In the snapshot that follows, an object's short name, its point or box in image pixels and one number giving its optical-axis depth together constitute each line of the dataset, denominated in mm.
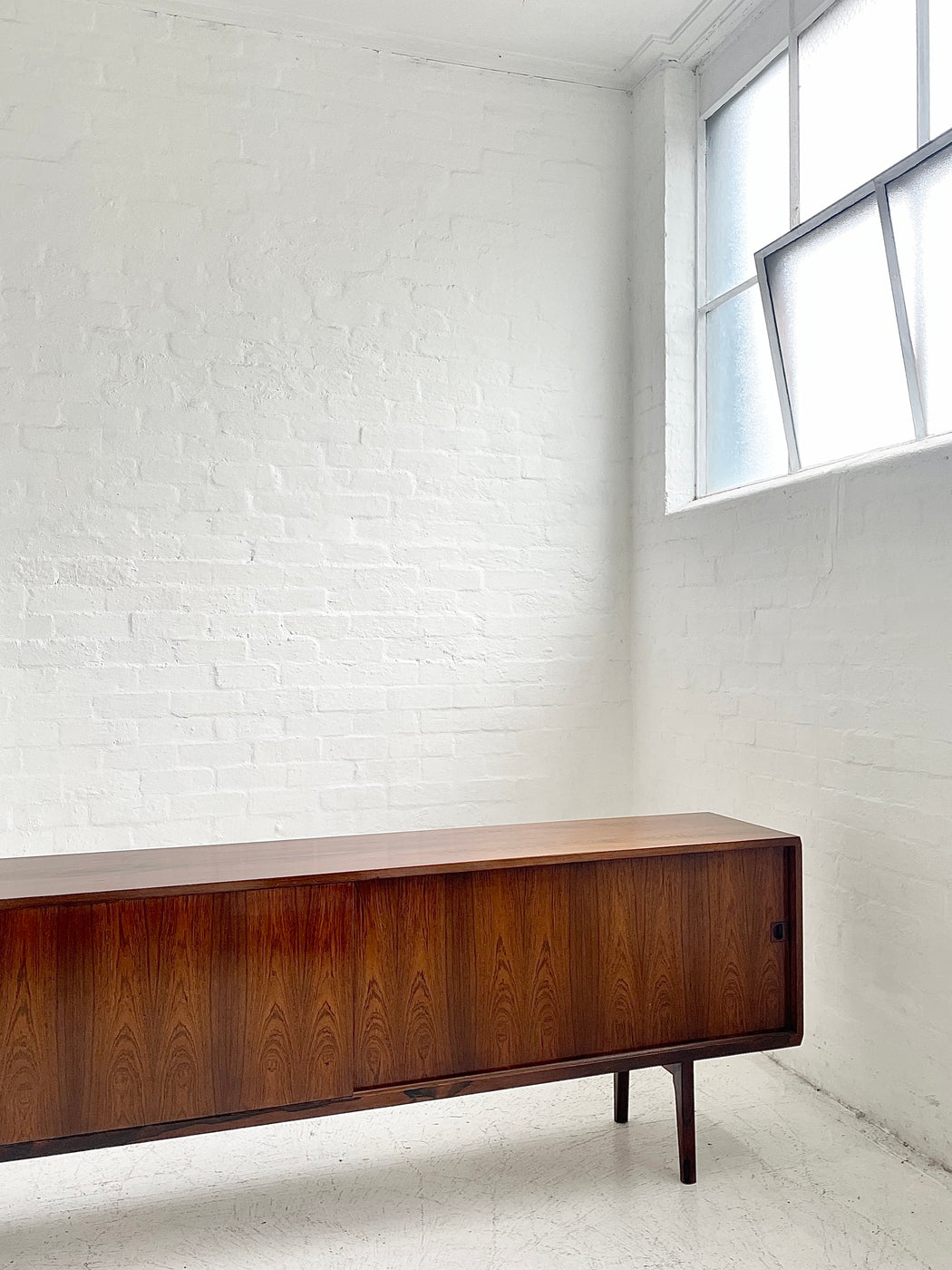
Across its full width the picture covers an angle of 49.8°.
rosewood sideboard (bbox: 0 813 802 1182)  1861
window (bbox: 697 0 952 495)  2445
